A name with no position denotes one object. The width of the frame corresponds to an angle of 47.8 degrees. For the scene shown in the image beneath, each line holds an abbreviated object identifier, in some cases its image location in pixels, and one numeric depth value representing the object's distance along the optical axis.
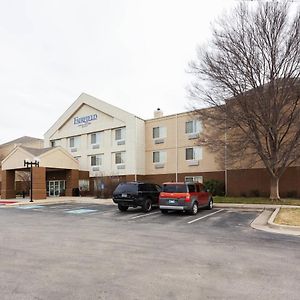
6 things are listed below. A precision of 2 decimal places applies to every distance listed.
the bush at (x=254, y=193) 29.27
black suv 19.27
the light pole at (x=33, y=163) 31.71
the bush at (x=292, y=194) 27.31
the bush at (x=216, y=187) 31.09
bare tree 23.27
